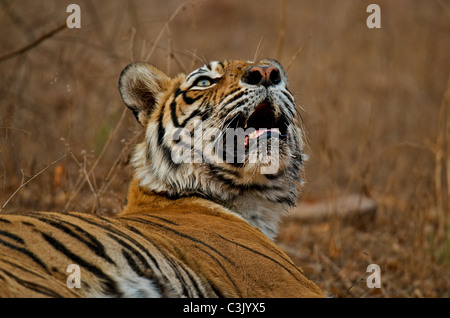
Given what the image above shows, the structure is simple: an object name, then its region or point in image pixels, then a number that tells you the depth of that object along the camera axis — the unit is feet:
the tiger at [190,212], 13.47
